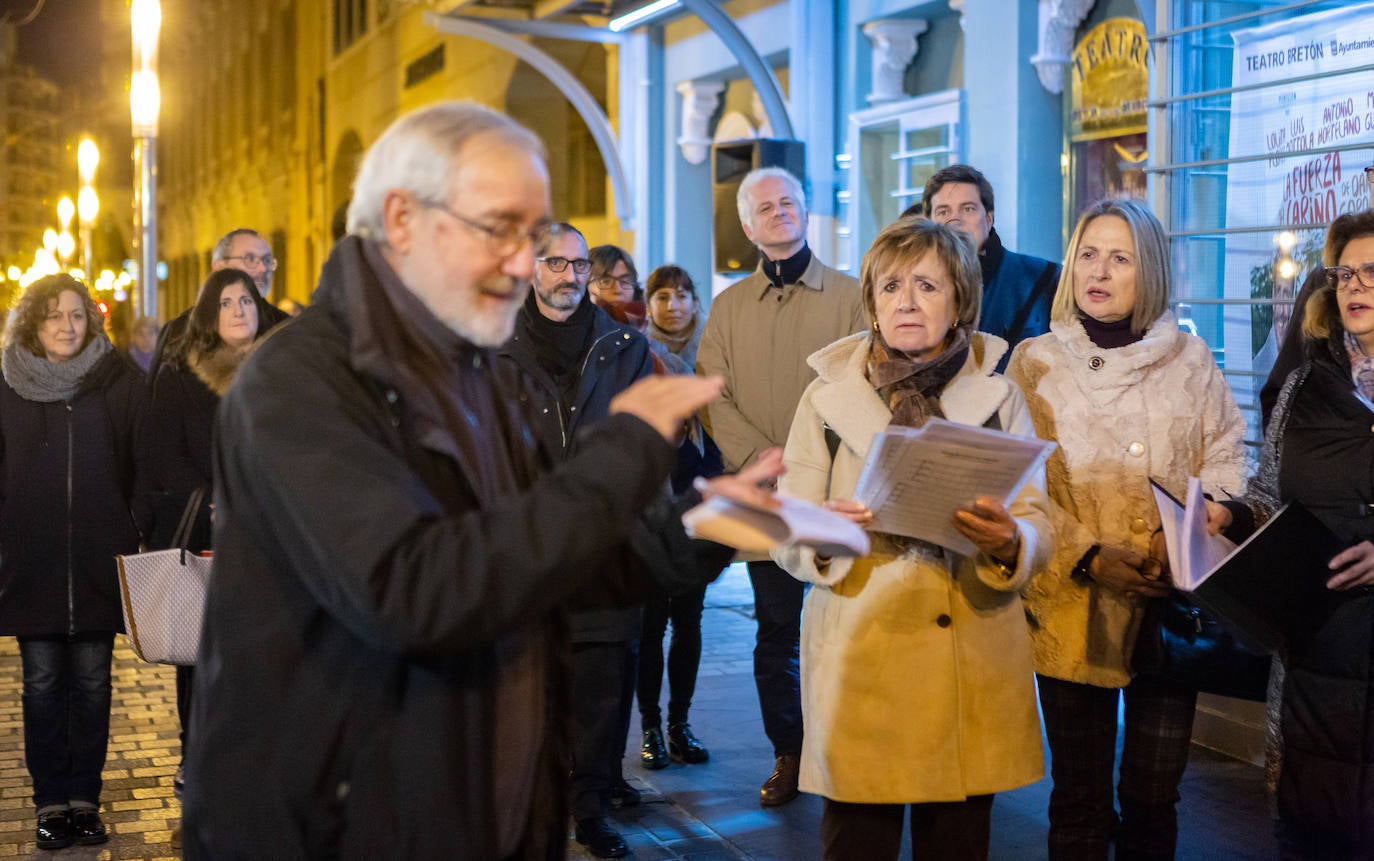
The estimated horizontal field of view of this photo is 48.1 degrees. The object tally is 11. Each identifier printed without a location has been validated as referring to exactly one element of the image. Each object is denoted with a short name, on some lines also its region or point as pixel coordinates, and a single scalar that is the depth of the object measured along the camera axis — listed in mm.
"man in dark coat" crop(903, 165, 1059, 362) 5688
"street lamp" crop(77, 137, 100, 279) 20875
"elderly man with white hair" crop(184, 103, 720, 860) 1943
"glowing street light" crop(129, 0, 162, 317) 10852
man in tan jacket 5875
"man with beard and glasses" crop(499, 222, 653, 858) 5250
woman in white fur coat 4090
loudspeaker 11305
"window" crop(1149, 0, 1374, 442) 6082
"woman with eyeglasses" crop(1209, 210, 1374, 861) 3734
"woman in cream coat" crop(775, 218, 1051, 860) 3627
